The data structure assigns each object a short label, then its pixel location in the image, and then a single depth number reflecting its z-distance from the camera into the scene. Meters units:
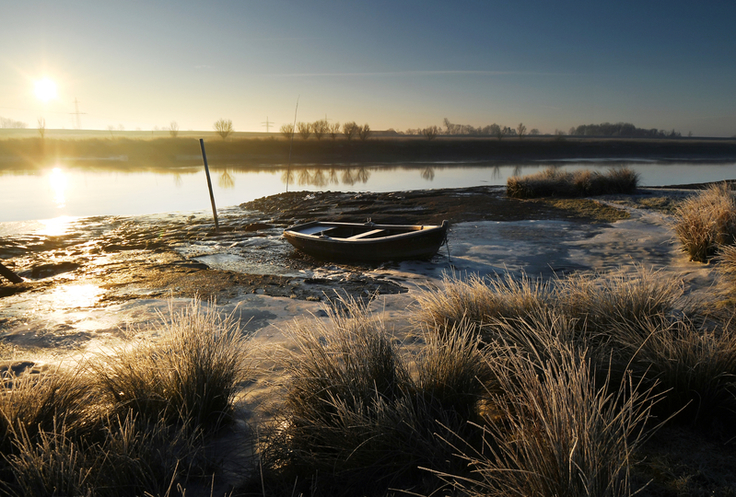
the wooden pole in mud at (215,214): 13.34
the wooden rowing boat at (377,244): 8.67
